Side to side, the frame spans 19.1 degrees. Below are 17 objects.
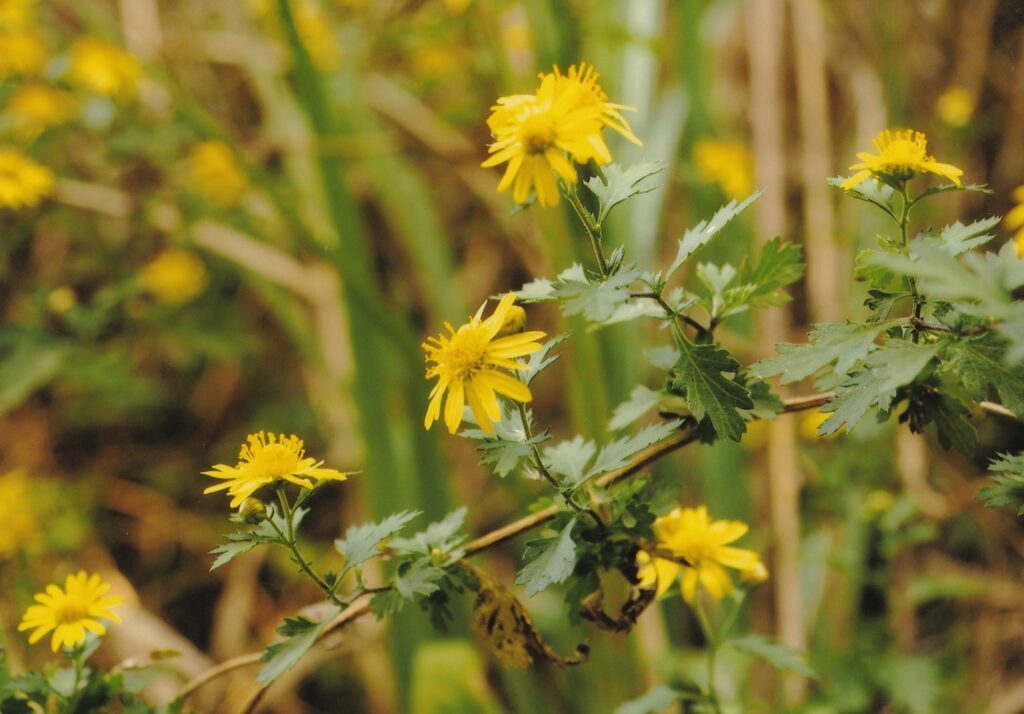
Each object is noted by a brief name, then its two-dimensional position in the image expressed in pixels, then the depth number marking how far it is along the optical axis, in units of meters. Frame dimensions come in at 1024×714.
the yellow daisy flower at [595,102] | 0.59
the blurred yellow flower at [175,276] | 1.15
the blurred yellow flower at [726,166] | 1.10
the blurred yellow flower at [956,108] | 1.10
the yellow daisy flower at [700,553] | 0.62
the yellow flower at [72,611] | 0.61
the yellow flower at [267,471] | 0.59
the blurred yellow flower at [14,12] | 1.08
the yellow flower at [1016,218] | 0.64
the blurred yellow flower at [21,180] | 0.92
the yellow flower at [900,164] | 0.59
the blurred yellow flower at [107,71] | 1.07
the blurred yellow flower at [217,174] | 1.16
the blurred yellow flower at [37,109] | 1.00
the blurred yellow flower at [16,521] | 1.09
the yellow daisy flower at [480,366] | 0.59
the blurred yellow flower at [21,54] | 1.10
